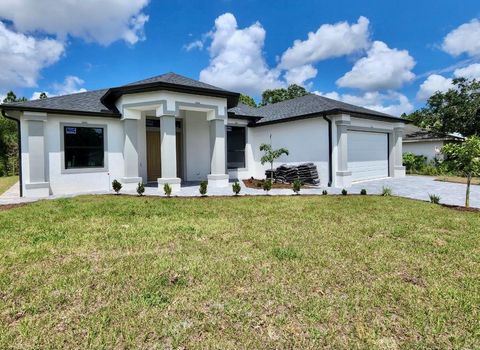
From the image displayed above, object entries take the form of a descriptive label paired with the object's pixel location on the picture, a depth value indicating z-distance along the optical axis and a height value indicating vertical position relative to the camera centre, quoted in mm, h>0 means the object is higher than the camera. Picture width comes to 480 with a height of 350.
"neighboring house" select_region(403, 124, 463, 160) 21781 +1902
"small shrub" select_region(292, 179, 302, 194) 10135 -745
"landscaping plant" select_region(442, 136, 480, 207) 7680 +262
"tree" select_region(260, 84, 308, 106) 44531 +12086
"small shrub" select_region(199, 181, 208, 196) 9666 -748
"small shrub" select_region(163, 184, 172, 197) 9590 -765
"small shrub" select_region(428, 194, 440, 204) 8586 -1092
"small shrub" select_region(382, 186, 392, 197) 9978 -1028
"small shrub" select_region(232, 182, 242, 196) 9797 -768
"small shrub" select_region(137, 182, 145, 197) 9818 -790
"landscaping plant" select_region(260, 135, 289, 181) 13484 +653
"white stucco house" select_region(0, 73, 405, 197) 10781 +1437
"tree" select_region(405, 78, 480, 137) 22922 +4812
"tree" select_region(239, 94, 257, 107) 40131 +10032
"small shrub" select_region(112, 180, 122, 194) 9984 -665
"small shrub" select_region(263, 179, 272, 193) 10500 -758
